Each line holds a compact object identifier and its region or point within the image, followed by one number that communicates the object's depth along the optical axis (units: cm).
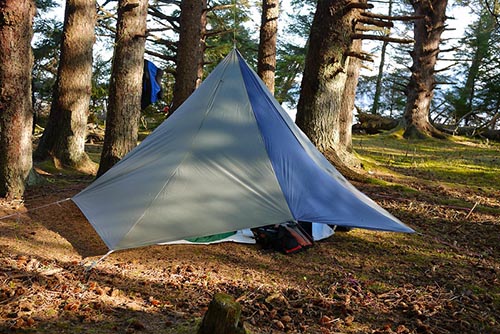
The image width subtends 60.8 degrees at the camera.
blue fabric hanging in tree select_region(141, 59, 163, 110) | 841
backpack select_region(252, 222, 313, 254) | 382
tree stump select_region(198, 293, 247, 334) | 183
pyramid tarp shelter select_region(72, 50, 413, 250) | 360
